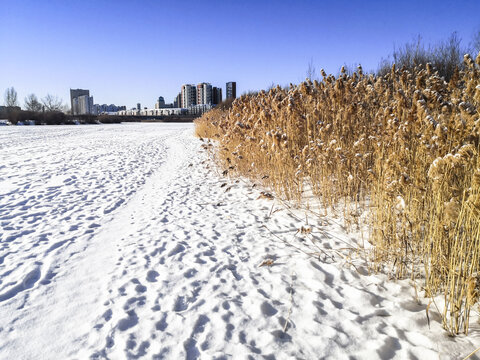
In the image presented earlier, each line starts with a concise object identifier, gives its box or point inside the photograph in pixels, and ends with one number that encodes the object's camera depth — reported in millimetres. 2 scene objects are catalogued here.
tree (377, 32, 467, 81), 9562
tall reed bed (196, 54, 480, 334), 1787
